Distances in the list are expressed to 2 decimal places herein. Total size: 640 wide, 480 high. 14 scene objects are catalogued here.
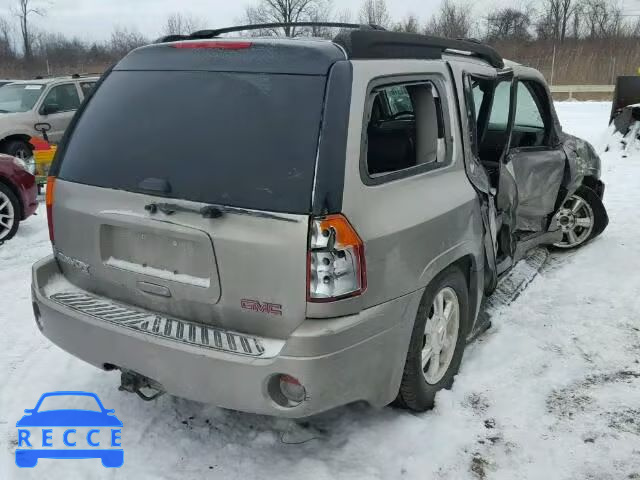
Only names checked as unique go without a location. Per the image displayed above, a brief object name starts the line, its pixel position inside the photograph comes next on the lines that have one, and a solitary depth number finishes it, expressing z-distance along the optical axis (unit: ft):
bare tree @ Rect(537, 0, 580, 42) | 169.89
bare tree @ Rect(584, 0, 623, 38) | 151.33
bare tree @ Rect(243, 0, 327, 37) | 162.09
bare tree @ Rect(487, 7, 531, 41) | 174.60
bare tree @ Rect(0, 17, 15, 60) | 192.12
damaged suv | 8.30
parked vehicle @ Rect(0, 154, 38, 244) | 22.06
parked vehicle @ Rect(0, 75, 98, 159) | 35.19
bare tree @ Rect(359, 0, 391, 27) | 157.38
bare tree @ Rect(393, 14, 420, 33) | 139.09
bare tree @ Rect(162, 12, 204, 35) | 181.10
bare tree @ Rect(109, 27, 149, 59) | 201.31
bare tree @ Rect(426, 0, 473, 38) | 158.92
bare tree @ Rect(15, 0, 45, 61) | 201.93
